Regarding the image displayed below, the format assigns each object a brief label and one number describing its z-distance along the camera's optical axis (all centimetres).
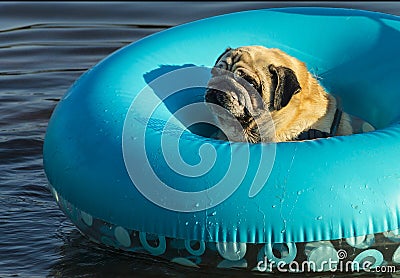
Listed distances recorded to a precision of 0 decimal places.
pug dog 1216
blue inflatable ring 1080
